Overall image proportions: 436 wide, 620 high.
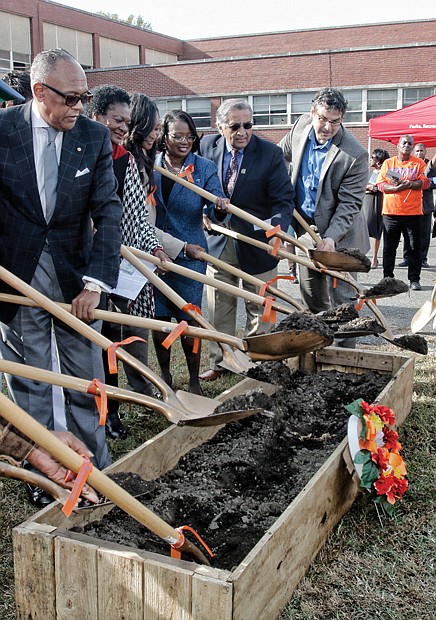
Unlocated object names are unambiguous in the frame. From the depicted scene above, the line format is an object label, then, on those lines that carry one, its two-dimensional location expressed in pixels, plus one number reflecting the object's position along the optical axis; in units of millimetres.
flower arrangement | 3176
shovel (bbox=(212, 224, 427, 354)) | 4574
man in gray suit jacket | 5258
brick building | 29125
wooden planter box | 2111
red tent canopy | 13289
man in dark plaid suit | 3053
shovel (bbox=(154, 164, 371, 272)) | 4663
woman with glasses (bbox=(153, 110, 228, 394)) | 4766
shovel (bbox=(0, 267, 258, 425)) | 2658
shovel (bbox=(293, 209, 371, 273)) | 4715
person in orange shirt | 9359
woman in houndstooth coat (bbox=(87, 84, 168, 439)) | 4016
